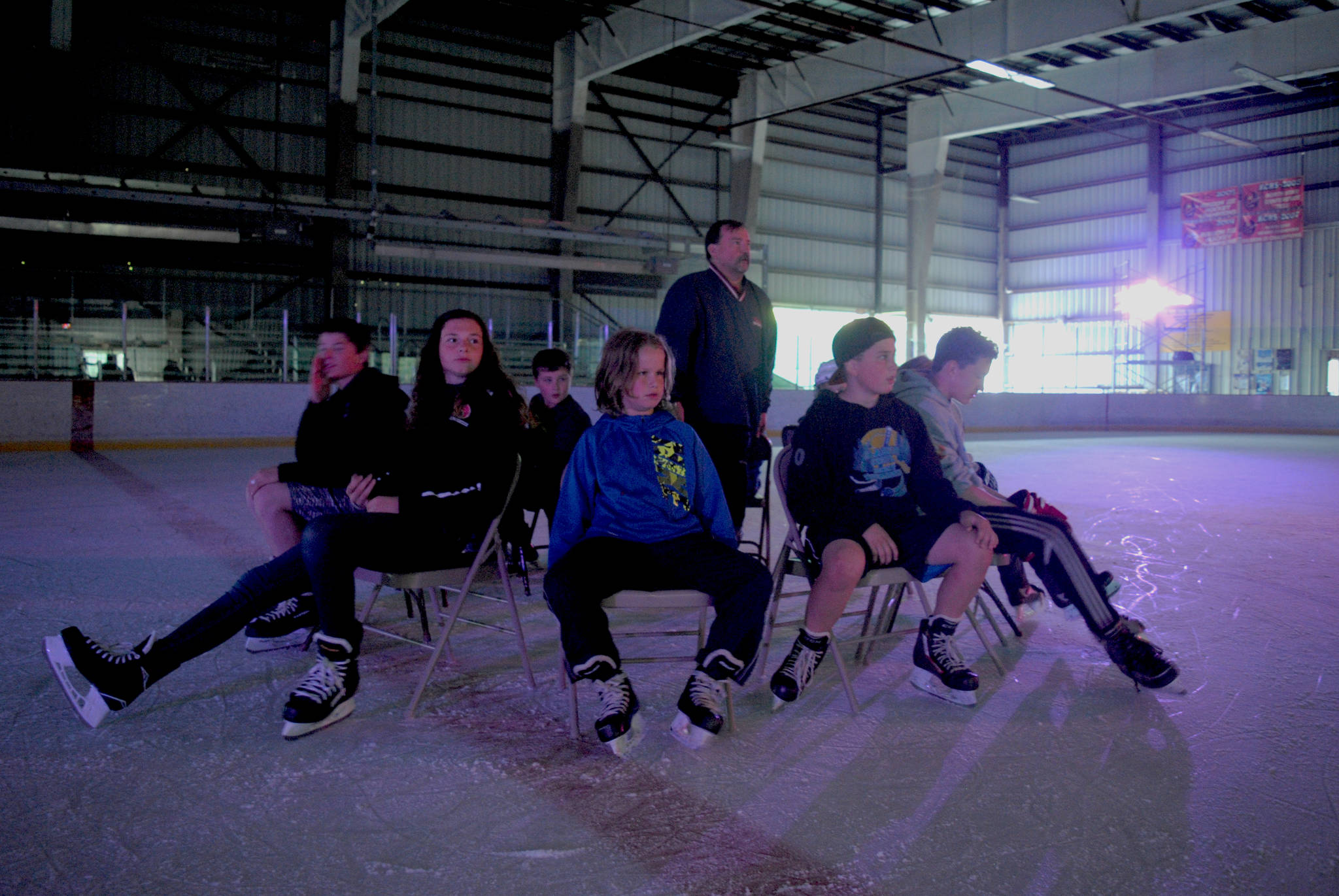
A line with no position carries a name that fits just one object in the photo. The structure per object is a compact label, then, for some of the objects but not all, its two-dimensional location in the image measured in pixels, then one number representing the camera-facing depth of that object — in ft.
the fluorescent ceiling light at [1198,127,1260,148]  65.31
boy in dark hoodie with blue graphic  8.85
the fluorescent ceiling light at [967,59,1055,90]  47.09
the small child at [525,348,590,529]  13.16
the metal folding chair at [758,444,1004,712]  9.07
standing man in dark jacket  11.71
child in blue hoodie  7.89
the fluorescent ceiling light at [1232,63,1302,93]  52.40
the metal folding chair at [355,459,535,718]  8.59
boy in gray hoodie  9.25
